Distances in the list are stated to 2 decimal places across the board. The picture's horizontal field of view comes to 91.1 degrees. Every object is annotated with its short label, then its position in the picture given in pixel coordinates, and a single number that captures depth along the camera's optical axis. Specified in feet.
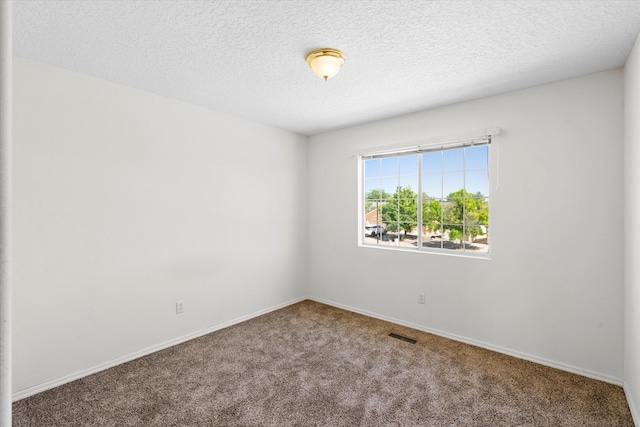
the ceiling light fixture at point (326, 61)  7.19
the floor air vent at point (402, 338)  10.61
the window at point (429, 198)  10.73
